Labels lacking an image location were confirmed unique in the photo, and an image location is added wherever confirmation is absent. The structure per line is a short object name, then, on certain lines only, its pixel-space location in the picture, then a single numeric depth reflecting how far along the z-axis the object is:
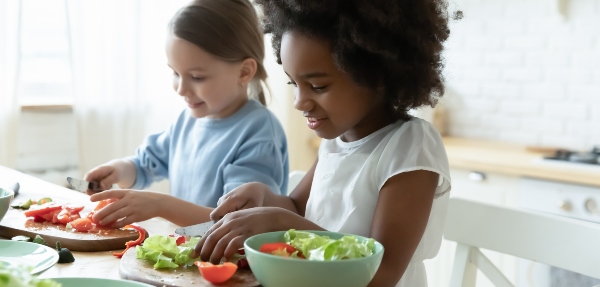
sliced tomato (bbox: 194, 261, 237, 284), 0.90
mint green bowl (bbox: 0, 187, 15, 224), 1.16
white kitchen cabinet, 2.57
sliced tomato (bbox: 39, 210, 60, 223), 1.25
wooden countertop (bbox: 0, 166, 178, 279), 0.99
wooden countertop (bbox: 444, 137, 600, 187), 2.39
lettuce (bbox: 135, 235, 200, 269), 0.95
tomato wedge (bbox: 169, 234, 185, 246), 1.04
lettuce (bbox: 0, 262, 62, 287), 0.62
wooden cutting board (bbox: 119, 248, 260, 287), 0.90
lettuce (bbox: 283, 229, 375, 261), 0.82
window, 2.52
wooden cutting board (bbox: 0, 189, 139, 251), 1.12
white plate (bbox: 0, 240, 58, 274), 0.96
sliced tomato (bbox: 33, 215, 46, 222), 1.25
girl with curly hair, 1.05
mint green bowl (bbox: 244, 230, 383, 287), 0.79
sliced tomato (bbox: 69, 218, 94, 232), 1.18
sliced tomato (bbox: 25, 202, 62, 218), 1.25
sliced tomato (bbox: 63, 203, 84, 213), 1.29
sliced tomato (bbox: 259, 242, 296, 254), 0.86
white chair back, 1.23
